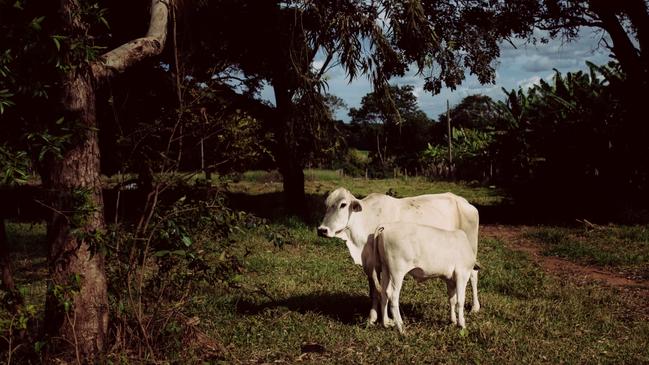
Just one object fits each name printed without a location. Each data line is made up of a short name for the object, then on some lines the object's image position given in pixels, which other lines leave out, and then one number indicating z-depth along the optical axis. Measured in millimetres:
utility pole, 34828
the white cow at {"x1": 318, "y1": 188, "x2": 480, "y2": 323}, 7402
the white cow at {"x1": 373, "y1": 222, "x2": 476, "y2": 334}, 6586
